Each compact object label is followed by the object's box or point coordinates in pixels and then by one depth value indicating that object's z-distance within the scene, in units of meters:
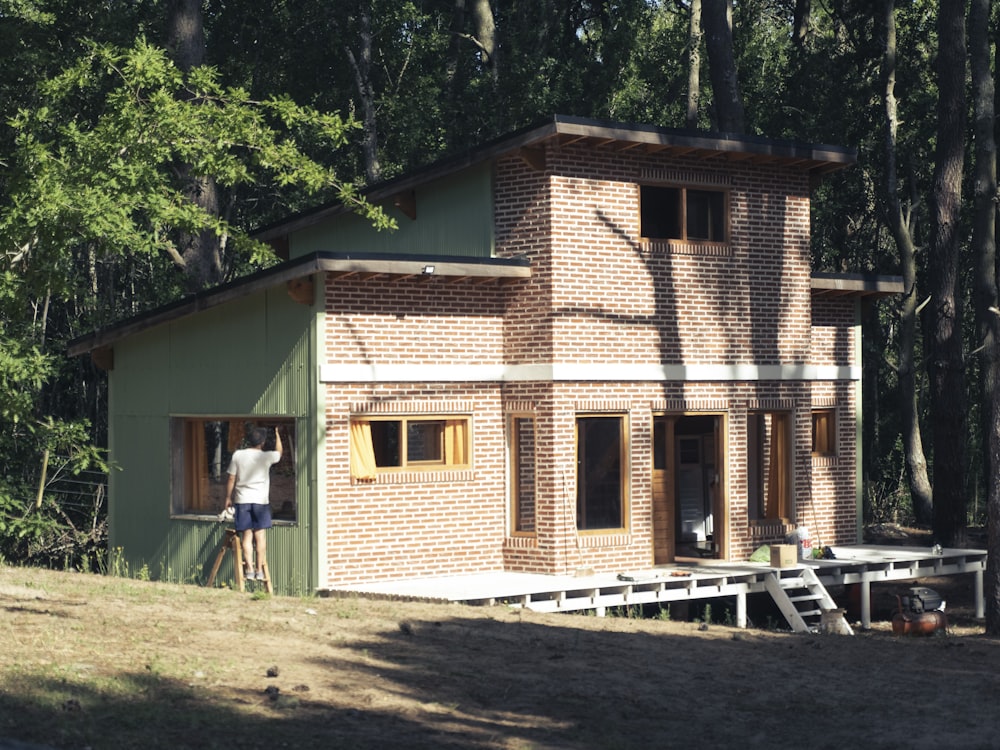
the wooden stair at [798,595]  20.21
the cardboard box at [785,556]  21.09
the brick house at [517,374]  19.42
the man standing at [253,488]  18.08
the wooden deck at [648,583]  18.47
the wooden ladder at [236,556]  18.20
